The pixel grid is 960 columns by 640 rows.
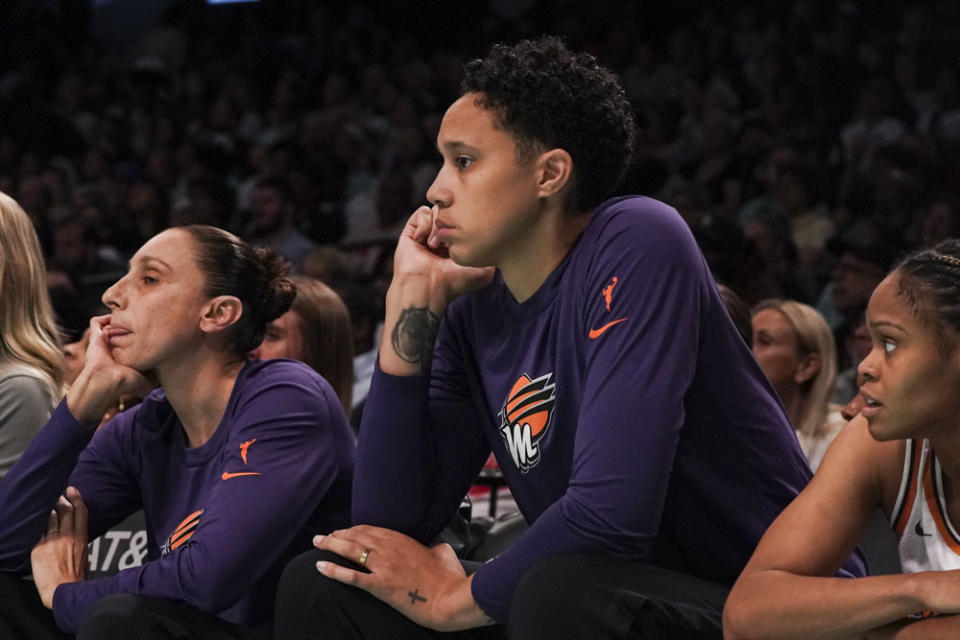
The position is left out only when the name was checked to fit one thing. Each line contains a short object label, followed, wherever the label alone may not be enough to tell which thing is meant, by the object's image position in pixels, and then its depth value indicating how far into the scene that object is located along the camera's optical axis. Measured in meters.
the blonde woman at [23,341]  6.16
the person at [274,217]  15.90
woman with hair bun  5.10
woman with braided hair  3.81
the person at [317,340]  7.91
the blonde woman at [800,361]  8.70
